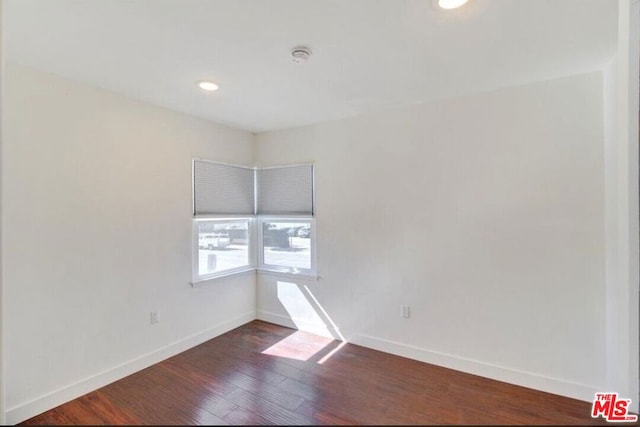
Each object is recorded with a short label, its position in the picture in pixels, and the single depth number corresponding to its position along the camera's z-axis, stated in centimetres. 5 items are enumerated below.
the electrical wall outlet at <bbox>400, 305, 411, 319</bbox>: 292
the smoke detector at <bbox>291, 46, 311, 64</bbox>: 182
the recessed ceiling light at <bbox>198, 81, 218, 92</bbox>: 233
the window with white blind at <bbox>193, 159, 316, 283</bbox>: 332
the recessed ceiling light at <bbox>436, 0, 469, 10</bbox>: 141
